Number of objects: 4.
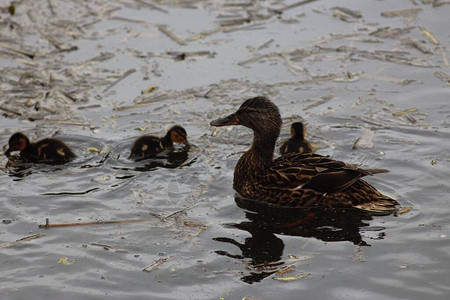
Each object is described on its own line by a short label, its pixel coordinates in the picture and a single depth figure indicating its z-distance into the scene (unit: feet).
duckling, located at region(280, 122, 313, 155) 43.57
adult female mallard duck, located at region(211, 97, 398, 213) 37.76
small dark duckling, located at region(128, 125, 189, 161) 44.16
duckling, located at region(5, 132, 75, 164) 43.57
